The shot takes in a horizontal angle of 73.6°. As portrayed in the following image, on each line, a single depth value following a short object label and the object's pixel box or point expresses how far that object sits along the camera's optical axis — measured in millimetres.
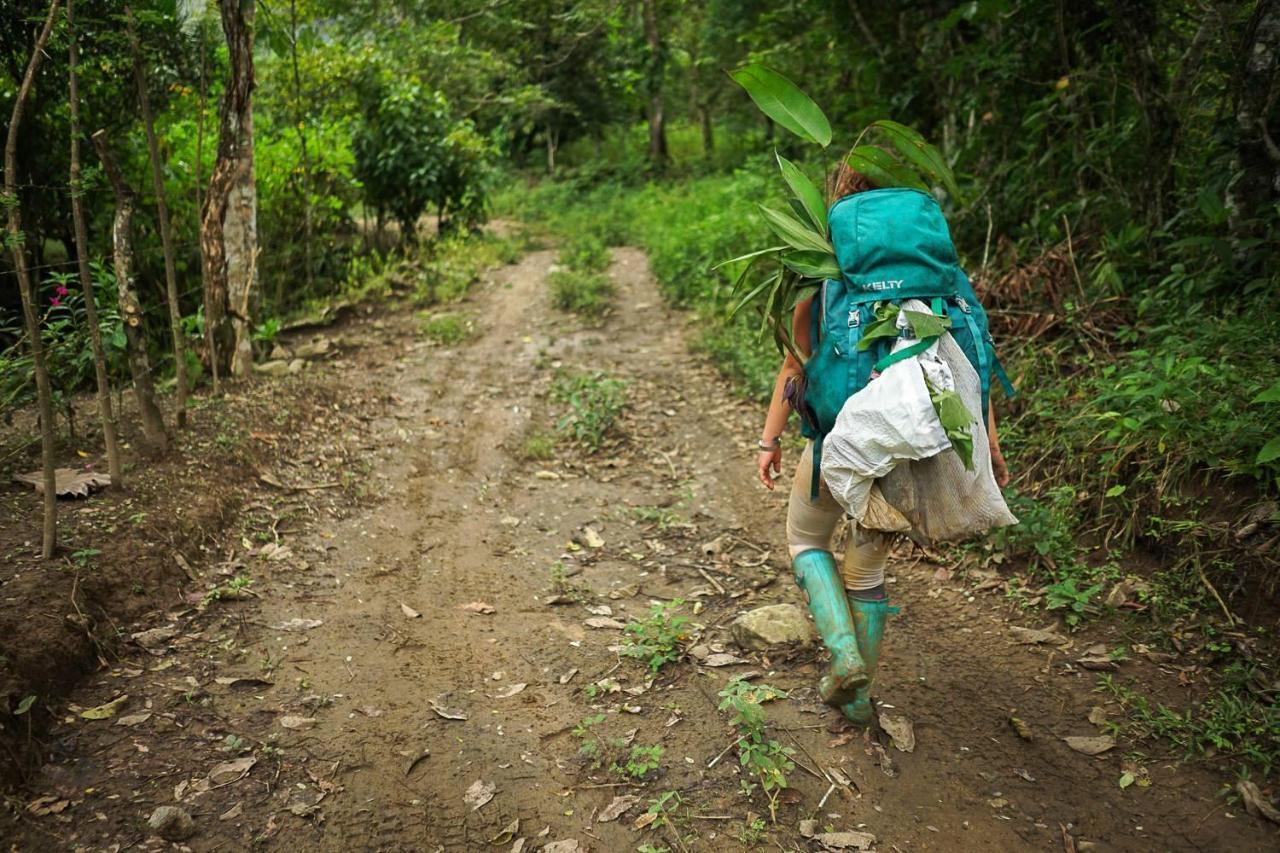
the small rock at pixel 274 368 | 6500
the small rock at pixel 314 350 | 7148
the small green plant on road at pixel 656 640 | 3393
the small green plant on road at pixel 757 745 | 2680
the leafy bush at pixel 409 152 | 10391
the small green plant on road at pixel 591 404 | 5887
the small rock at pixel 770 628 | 3480
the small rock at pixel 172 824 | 2447
